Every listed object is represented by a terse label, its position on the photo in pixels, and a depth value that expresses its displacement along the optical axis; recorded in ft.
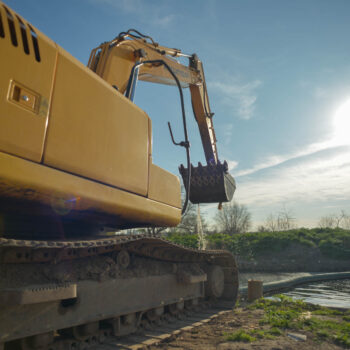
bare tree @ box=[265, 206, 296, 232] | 175.63
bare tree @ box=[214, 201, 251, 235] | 144.56
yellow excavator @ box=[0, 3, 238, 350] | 7.59
